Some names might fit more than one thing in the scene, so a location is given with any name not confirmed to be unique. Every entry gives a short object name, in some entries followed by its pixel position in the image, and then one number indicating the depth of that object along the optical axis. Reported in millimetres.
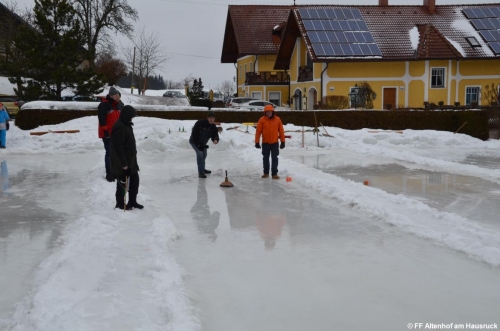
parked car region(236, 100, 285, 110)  36809
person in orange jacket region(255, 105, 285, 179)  13195
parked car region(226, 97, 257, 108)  38388
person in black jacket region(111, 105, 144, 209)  8961
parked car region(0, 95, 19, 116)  36812
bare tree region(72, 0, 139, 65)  46156
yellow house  37500
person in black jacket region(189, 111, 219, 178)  13281
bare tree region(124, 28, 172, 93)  56812
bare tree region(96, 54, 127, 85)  53406
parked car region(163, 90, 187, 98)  48616
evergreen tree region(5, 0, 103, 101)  30234
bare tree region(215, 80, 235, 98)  91675
